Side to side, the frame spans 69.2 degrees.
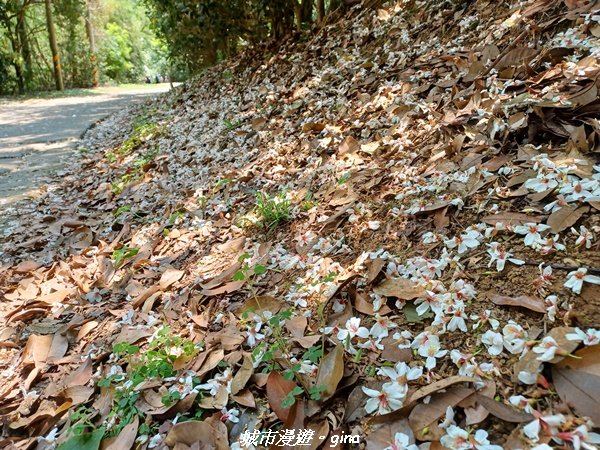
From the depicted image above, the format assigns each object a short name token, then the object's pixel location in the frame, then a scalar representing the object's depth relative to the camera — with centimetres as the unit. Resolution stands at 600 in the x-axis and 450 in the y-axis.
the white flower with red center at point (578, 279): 44
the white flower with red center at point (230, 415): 47
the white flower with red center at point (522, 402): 38
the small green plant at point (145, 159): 157
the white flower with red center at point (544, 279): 46
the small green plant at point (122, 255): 93
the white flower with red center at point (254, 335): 56
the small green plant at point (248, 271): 61
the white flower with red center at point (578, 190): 52
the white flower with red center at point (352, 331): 50
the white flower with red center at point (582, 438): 33
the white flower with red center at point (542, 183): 56
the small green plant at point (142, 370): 51
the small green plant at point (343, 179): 84
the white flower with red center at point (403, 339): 47
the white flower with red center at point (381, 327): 50
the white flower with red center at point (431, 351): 44
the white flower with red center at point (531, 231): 51
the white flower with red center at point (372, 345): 48
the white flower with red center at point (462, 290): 49
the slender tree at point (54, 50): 493
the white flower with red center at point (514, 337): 42
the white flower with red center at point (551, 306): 43
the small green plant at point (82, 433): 49
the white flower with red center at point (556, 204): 53
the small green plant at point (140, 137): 188
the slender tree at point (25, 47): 529
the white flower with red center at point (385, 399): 42
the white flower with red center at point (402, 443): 38
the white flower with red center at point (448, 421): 39
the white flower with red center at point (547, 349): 39
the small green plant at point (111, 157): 180
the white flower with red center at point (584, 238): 48
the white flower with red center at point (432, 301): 49
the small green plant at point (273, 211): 82
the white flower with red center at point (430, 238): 59
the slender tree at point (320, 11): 185
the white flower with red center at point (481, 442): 36
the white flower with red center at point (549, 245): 49
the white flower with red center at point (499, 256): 50
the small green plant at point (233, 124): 152
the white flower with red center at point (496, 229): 54
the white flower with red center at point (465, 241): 55
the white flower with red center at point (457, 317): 46
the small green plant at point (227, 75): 218
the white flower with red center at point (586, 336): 39
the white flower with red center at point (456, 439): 37
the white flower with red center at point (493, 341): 43
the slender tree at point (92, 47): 649
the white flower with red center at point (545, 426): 35
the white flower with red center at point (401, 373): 44
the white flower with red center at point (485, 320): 45
